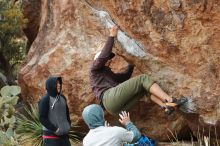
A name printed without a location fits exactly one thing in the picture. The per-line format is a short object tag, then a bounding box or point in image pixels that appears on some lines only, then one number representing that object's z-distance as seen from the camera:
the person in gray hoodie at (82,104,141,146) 6.20
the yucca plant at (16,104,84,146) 11.07
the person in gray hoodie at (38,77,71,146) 8.33
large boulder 8.00
